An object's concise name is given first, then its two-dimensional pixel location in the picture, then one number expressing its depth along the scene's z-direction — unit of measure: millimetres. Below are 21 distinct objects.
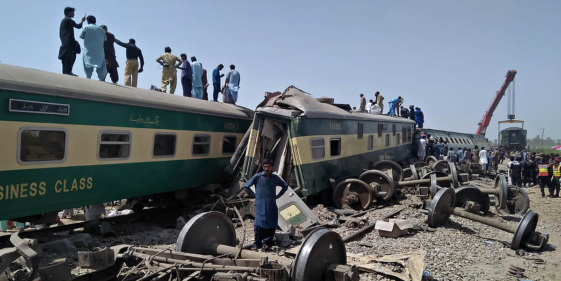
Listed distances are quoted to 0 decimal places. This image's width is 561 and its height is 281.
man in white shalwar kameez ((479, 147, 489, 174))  21953
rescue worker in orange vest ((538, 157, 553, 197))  15477
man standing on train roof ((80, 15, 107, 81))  8672
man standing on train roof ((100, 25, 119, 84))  9766
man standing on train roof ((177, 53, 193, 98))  12016
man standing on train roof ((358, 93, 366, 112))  17600
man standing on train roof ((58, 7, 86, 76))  8148
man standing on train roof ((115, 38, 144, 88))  10289
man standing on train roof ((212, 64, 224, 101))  13112
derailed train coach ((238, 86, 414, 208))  9250
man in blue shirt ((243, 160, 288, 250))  6176
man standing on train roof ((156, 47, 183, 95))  11531
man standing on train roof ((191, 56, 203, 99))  12461
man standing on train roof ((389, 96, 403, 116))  20438
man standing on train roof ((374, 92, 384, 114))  19125
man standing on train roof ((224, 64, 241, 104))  13086
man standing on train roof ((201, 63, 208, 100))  13615
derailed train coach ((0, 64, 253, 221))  5914
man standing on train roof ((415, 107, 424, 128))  23786
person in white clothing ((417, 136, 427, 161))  20406
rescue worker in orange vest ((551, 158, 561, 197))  15516
